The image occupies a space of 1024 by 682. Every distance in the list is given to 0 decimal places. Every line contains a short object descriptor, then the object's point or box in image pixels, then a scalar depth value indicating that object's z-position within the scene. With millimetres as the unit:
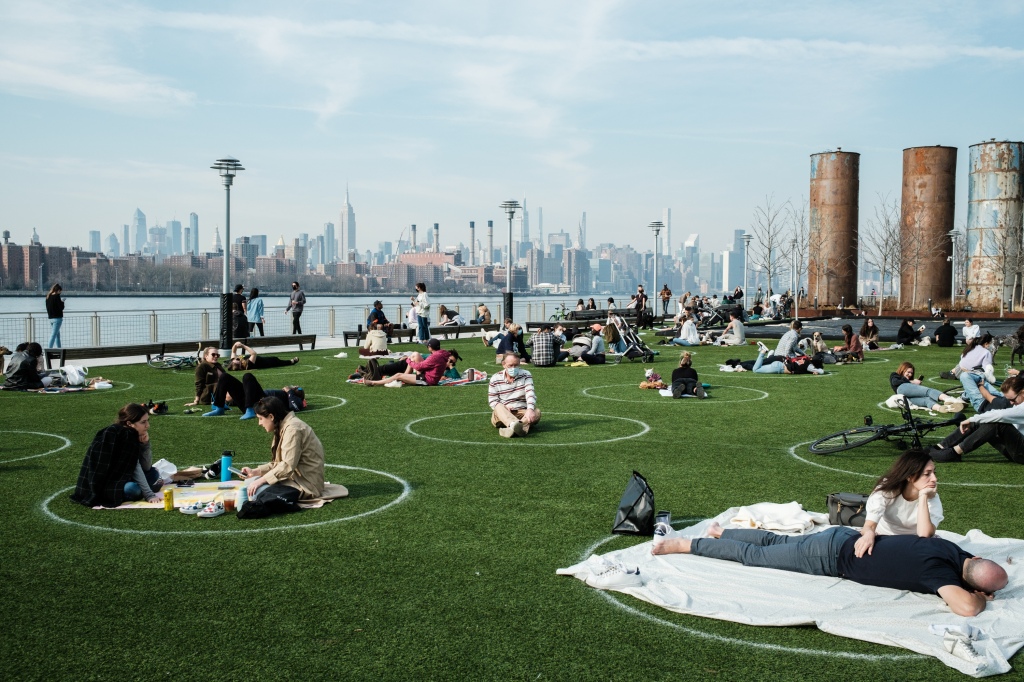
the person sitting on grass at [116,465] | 9586
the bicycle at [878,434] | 12430
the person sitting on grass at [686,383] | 18812
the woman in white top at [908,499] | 7176
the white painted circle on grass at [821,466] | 10791
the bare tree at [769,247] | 75375
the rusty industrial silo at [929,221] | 60906
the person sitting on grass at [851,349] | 27298
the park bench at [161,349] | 24706
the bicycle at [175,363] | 25156
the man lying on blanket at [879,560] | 6496
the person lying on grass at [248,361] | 24531
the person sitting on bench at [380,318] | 32706
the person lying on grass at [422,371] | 20719
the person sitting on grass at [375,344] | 27438
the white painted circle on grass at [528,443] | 13344
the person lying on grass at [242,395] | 15766
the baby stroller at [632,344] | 28141
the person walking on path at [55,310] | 26266
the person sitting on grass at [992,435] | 11711
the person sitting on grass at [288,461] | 9500
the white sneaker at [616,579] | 7074
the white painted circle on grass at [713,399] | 18203
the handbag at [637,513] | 8625
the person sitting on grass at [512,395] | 14305
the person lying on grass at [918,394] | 17016
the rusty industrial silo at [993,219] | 58306
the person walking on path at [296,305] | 34219
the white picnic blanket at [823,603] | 6078
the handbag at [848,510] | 8586
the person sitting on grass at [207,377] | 17125
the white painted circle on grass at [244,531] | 8750
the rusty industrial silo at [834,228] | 62750
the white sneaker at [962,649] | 5617
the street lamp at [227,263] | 27547
